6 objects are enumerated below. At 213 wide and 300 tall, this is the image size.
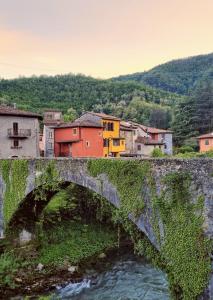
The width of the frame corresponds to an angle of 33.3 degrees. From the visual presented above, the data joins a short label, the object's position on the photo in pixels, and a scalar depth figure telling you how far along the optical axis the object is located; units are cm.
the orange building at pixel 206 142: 5269
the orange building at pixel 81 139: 3650
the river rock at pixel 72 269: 1970
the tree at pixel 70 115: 6511
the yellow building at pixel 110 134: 4047
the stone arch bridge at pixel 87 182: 1062
